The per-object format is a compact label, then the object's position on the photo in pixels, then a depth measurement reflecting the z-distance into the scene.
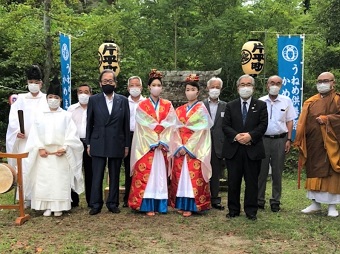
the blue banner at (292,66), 9.71
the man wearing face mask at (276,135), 6.36
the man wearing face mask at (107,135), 6.15
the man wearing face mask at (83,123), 6.65
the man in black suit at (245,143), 5.81
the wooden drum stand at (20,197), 5.70
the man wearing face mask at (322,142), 6.12
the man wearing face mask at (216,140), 6.72
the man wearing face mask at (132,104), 6.67
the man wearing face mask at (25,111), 6.64
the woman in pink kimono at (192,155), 6.17
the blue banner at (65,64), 9.27
